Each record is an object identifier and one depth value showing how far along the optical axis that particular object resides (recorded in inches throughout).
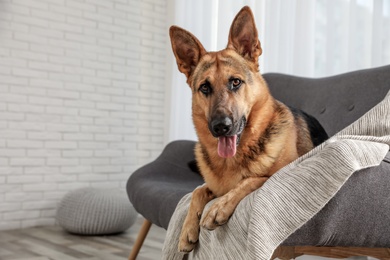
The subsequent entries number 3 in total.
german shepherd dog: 57.0
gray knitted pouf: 144.8
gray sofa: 47.1
